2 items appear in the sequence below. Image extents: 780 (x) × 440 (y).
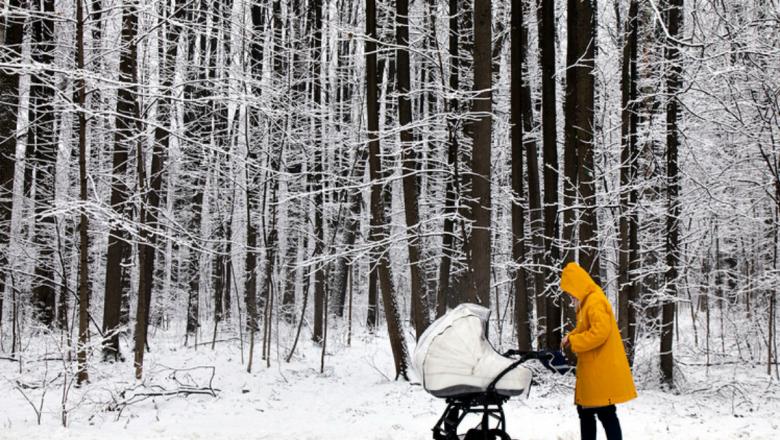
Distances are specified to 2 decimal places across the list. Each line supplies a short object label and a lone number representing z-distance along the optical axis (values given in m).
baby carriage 4.81
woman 5.27
